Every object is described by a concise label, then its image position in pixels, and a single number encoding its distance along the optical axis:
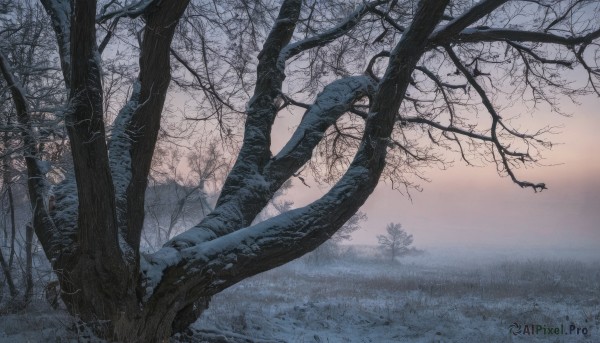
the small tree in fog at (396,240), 40.47
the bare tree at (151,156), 3.33
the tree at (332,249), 31.88
